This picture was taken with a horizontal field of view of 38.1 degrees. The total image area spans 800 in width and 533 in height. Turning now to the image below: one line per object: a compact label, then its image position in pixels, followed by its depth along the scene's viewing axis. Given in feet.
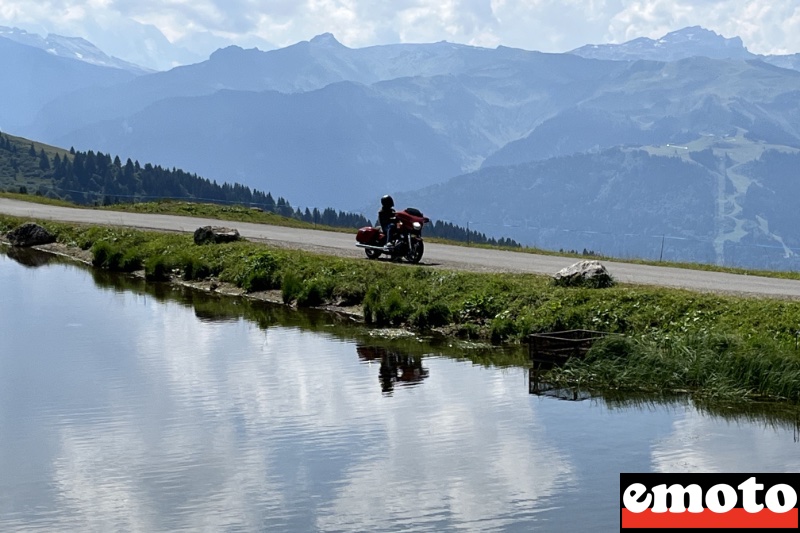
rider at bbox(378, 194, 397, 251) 141.10
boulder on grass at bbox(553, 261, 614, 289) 111.45
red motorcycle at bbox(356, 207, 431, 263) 140.46
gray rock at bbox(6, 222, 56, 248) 196.65
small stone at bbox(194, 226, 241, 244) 161.38
